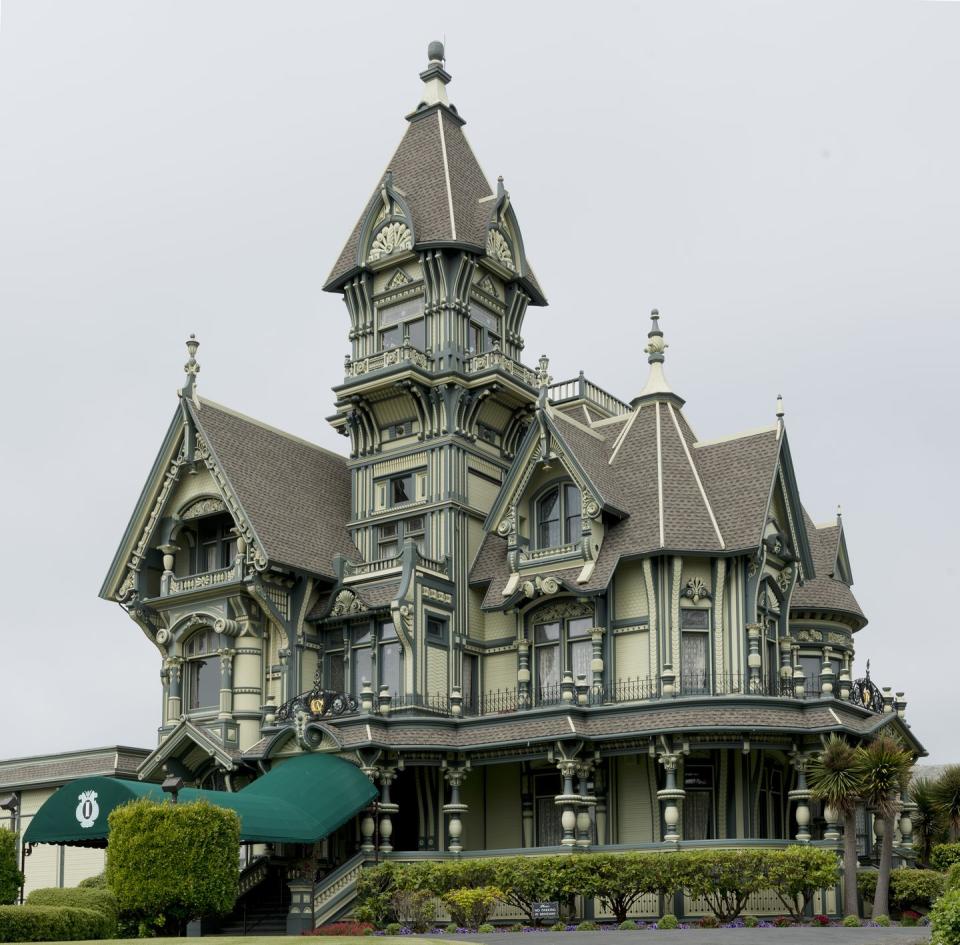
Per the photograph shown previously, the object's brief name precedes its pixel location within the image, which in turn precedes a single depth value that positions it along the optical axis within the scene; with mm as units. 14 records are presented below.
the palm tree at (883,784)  33281
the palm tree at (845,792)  33625
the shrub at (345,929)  32906
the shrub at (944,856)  37031
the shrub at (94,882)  41081
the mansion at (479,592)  37875
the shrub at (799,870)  32250
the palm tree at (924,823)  40344
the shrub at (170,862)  28172
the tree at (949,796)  37981
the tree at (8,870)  31281
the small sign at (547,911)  34312
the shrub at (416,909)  34000
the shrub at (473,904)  33688
